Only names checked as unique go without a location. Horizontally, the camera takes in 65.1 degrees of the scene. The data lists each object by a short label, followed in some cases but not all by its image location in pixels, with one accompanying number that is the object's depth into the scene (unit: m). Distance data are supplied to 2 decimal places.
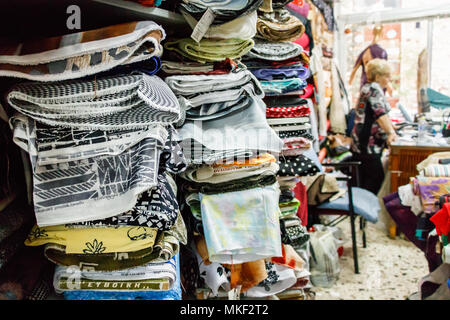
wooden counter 2.67
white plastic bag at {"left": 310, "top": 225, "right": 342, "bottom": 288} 2.16
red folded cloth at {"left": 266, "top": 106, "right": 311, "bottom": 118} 1.39
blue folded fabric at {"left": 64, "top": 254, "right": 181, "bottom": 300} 0.81
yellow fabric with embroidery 0.75
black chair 2.29
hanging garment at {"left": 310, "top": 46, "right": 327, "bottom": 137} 2.48
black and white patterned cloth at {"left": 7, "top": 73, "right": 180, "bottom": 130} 0.69
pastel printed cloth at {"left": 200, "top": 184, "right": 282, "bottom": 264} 1.07
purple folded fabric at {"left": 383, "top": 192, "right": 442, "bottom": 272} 1.49
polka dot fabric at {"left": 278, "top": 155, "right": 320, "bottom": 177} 1.44
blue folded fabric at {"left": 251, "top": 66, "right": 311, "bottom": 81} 1.40
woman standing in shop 2.98
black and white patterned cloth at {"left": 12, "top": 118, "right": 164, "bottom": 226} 0.69
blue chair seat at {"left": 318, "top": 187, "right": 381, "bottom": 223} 2.32
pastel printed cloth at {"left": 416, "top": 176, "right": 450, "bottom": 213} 1.46
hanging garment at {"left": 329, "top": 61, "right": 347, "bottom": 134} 3.16
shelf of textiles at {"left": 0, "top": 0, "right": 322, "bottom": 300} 0.70
